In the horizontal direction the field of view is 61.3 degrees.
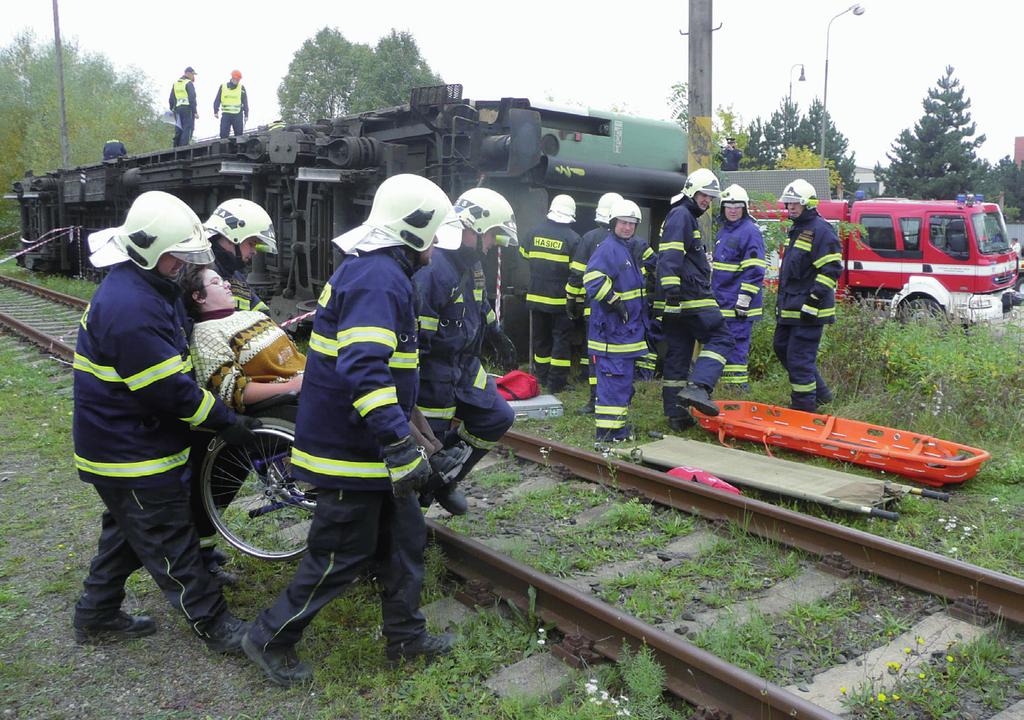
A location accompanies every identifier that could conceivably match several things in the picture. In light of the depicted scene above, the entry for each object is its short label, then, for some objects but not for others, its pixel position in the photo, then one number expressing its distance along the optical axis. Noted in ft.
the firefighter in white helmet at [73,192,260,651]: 11.28
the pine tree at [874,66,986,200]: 156.25
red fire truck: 46.50
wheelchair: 14.03
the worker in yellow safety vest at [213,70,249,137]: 54.44
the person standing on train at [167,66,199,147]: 57.57
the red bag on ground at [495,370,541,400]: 26.99
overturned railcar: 29.30
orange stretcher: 18.57
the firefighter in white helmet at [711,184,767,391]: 25.73
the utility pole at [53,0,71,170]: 91.38
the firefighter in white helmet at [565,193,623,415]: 28.25
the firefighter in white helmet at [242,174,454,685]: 10.36
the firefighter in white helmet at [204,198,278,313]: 16.53
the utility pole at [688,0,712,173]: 27.09
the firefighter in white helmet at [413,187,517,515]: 14.33
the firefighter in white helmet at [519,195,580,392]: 29.22
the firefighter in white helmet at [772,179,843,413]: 23.97
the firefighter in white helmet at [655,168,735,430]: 23.34
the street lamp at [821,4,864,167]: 80.50
